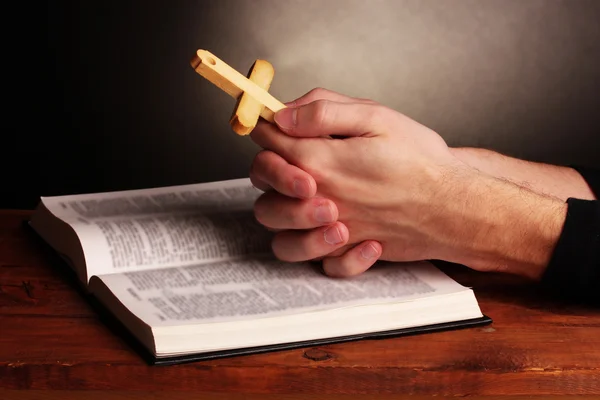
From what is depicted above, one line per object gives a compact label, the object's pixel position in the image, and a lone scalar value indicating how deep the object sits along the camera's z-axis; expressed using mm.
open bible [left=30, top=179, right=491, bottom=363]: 968
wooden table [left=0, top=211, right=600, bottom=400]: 951
